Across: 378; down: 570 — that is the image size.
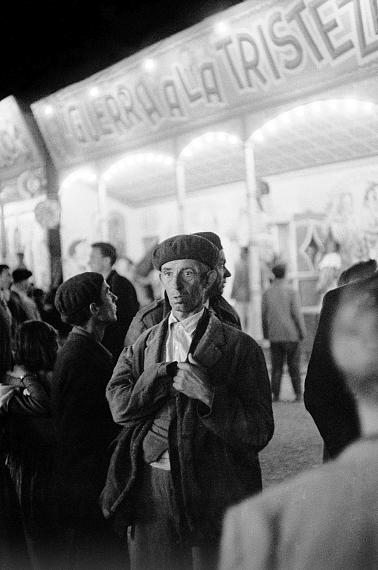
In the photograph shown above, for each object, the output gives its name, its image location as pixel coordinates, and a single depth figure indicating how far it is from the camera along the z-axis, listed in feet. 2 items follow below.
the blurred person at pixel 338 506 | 5.51
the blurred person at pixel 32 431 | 9.94
